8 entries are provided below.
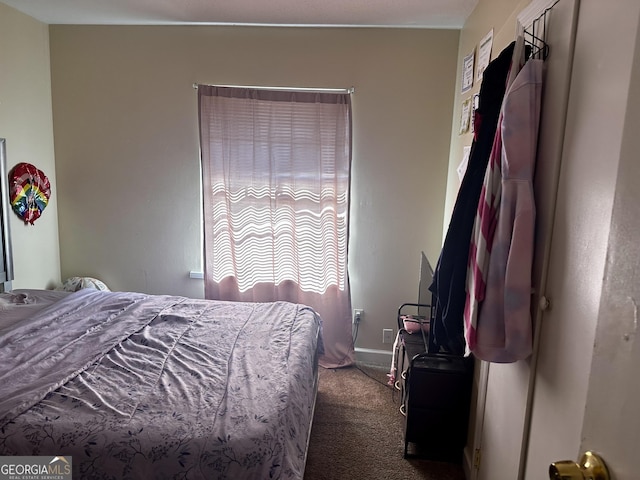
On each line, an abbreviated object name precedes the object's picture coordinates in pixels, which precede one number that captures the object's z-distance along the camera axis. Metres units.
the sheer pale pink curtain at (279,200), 2.95
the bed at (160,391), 1.32
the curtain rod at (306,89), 2.91
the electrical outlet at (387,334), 3.18
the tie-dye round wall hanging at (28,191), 2.77
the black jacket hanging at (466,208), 1.46
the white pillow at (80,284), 3.12
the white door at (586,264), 0.57
